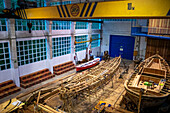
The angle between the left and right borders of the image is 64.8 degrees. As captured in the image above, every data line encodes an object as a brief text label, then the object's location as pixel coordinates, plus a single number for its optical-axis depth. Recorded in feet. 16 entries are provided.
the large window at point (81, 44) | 72.16
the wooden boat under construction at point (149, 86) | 27.50
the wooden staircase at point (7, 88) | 40.84
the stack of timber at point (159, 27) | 56.70
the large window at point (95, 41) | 86.39
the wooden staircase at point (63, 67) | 58.29
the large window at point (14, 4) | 43.54
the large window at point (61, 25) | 59.00
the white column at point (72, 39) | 65.72
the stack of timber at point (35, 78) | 46.81
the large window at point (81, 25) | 70.59
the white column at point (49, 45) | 54.08
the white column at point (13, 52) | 42.34
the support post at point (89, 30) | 77.87
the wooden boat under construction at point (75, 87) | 22.89
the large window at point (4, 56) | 42.29
